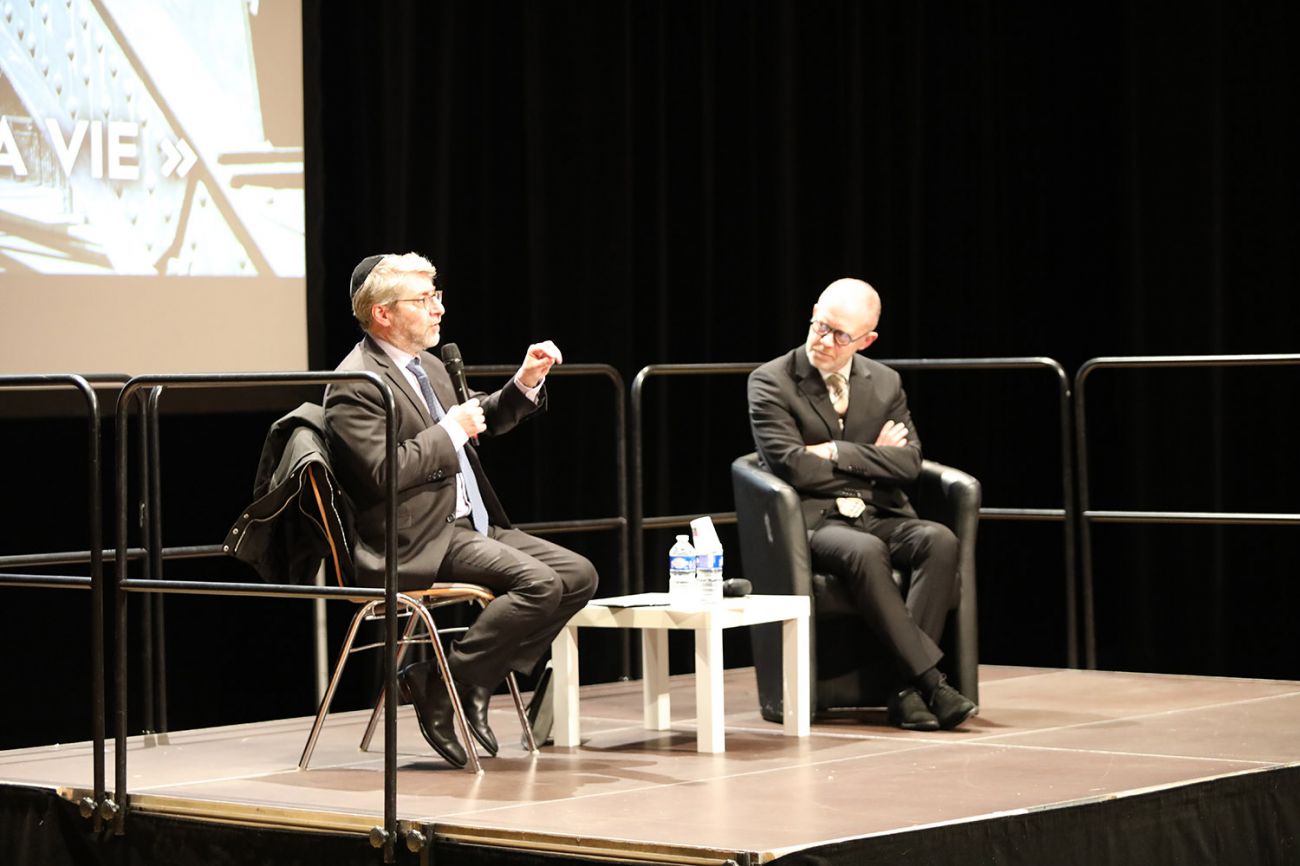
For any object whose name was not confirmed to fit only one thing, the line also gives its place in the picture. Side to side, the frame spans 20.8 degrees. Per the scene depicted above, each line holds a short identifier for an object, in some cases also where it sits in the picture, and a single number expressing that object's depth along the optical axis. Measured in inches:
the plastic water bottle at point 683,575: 320.1
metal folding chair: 282.0
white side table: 306.6
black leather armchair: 333.6
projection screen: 380.2
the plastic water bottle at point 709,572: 318.8
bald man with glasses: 326.6
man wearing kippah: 286.7
